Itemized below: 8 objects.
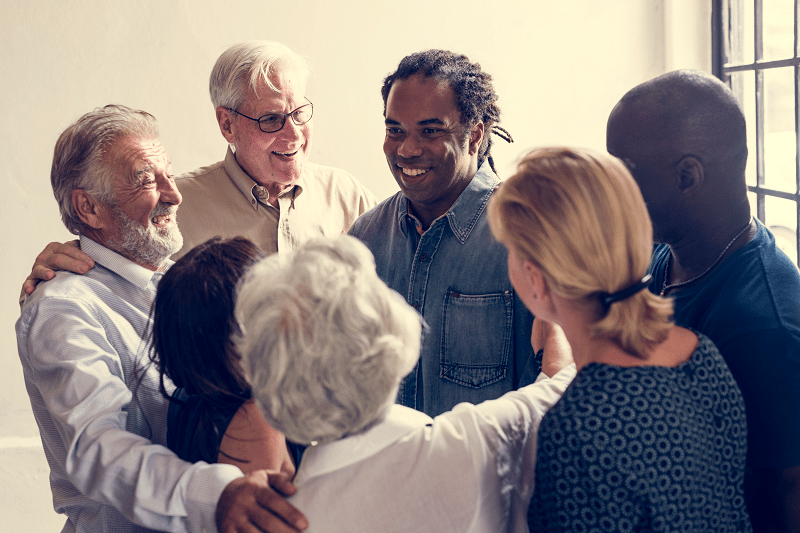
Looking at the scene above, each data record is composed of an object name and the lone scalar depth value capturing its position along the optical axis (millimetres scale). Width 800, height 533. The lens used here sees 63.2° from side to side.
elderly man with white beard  1133
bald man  1130
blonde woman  945
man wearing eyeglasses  2424
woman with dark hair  1100
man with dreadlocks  1712
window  2814
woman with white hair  903
